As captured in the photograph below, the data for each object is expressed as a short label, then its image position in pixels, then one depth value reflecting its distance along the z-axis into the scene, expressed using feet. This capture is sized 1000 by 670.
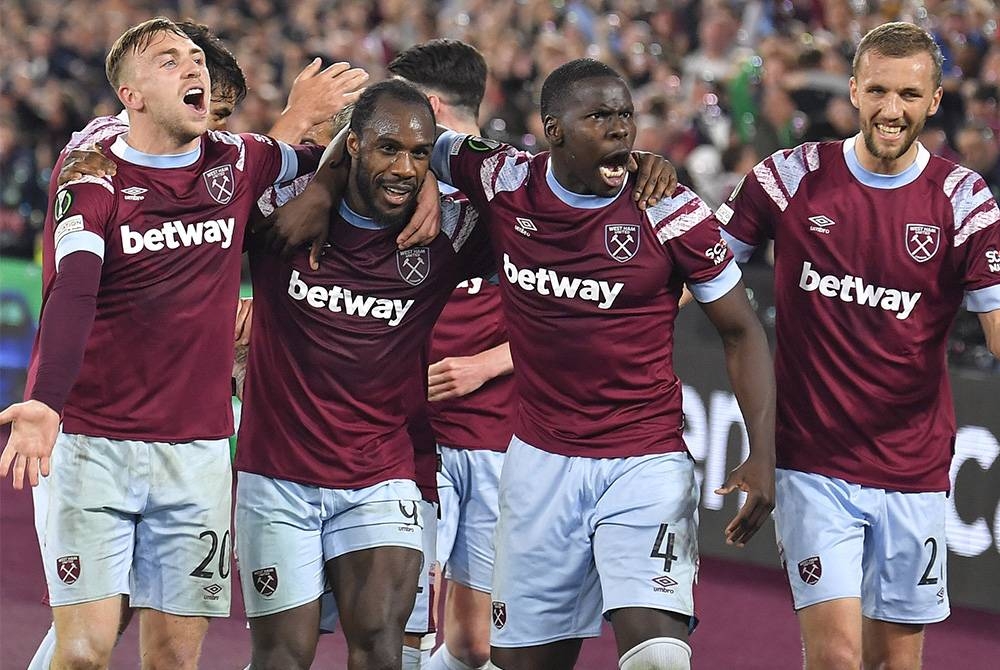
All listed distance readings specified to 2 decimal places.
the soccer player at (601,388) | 30.27
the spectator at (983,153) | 57.88
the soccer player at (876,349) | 32.48
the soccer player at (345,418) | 31.40
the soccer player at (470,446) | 38.06
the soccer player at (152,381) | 31.01
